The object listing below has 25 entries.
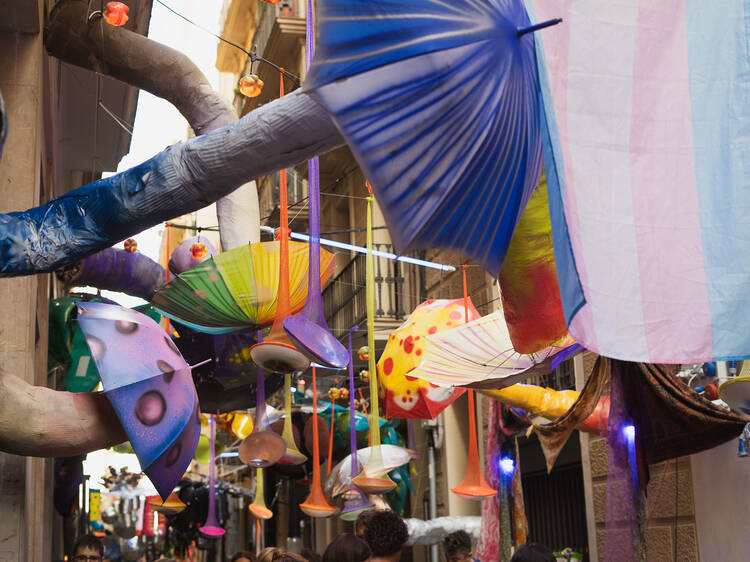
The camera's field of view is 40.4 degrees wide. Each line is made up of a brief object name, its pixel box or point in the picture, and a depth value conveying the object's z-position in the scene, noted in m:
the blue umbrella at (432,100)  3.27
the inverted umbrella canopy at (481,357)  6.28
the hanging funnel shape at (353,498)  9.26
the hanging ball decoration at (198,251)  7.92
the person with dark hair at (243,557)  7.07
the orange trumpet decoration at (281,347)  5.18
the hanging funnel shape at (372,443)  7.88
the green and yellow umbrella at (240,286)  6.19
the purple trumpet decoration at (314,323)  4.96
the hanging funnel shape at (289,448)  7.68
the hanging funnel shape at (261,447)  6.82
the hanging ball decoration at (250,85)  6.81
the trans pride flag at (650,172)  3.73
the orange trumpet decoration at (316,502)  9.55
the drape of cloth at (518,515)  9.48
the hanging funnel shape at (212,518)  11.01
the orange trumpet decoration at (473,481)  8.65
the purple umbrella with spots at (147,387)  3.79
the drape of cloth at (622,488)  5.92
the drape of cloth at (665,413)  6.31
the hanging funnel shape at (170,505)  10.12
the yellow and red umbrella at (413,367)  8.33
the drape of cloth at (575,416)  6.85
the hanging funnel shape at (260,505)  10.53
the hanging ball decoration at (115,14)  6.14
